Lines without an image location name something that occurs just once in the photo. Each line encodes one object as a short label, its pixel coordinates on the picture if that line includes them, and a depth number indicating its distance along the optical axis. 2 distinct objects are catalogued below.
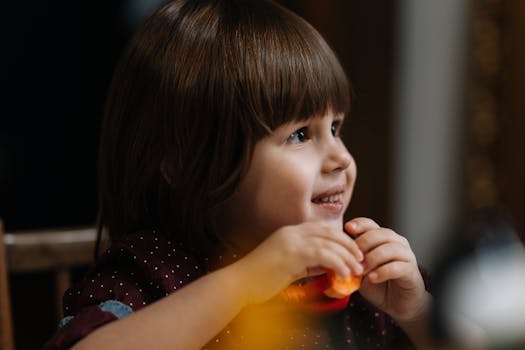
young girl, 1.11
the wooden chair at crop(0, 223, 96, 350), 1.37
